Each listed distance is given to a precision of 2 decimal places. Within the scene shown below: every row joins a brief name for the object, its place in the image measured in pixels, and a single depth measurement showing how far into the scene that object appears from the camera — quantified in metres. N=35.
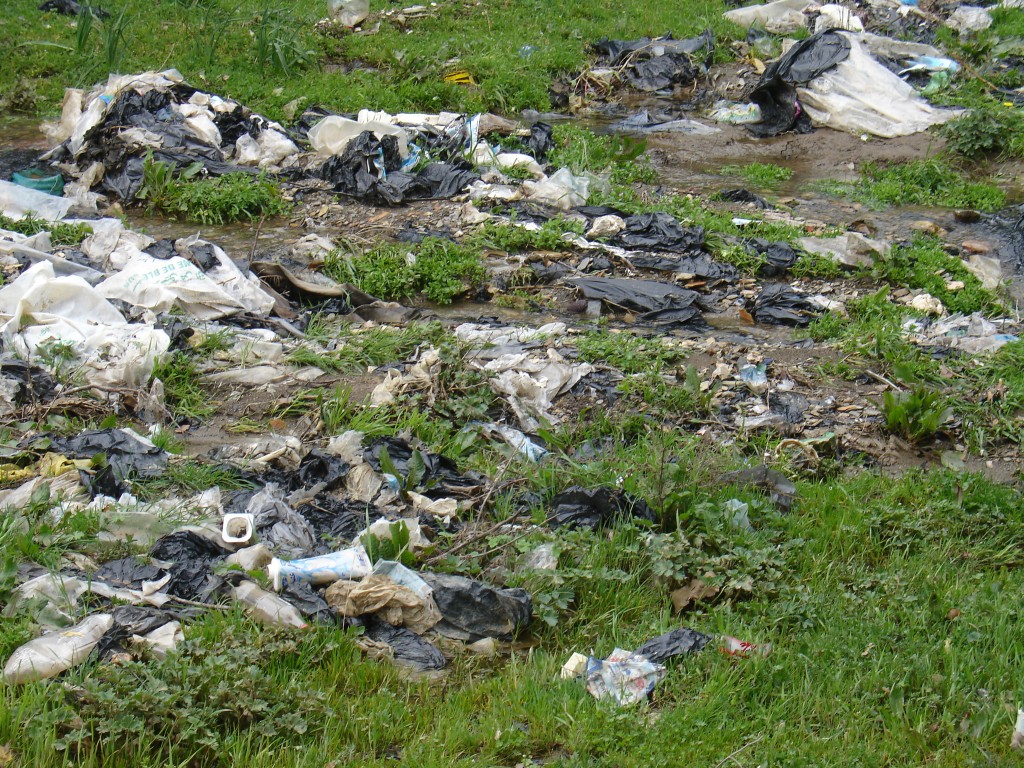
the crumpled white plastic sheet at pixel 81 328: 10.14
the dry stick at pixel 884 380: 10.72
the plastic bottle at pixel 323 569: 6.78
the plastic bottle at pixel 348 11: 26.70
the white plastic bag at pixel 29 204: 15.05
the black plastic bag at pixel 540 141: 19.02
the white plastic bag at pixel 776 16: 27.17
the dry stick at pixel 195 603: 6.41
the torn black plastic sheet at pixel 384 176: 16.92
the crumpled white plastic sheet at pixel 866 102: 20.84
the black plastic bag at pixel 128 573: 6.74
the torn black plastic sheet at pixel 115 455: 8.05
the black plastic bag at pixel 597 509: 7.90
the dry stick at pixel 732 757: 5.52
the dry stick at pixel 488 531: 7.39
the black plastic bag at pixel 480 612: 6.69
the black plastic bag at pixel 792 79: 21.67
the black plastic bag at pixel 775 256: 14.17
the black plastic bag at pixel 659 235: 14.82
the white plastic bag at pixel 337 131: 18.42
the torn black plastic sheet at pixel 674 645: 6.43
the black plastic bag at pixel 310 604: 6.51
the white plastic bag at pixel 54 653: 5.60
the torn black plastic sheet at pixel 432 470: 8.50
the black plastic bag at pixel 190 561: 6.70
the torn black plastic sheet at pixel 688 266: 14.09
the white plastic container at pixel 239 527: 7.31
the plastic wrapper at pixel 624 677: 6.05
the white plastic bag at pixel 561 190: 16.42
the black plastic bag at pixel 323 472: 8.50
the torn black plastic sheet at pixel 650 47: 25.94
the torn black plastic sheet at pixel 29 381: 9.51
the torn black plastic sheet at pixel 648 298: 13.02
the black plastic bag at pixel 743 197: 17.12
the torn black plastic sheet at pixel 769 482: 8.40
